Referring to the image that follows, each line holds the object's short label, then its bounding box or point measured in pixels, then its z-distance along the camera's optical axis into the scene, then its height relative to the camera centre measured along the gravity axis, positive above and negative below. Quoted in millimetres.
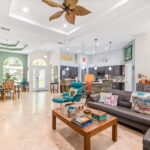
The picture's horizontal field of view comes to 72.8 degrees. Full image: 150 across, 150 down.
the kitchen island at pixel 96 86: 5621 -643
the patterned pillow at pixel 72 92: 4056 -675
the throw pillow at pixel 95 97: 3469 -763
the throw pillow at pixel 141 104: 2346 -694
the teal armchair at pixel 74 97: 3616 -813
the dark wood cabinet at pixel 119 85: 7423 -737
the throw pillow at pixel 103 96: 3312 -712
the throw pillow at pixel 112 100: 3074 -766
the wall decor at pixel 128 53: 6168 +1404
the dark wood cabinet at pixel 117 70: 7656 +382
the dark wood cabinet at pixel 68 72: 7948 +262
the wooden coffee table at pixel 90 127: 1595 -905
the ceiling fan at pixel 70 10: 2199 +1564
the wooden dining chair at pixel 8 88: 5199 -646
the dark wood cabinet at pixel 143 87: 4156 -529
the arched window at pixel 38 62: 8625 +1152
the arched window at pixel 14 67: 8048 +677
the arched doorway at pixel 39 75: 8586 +34
